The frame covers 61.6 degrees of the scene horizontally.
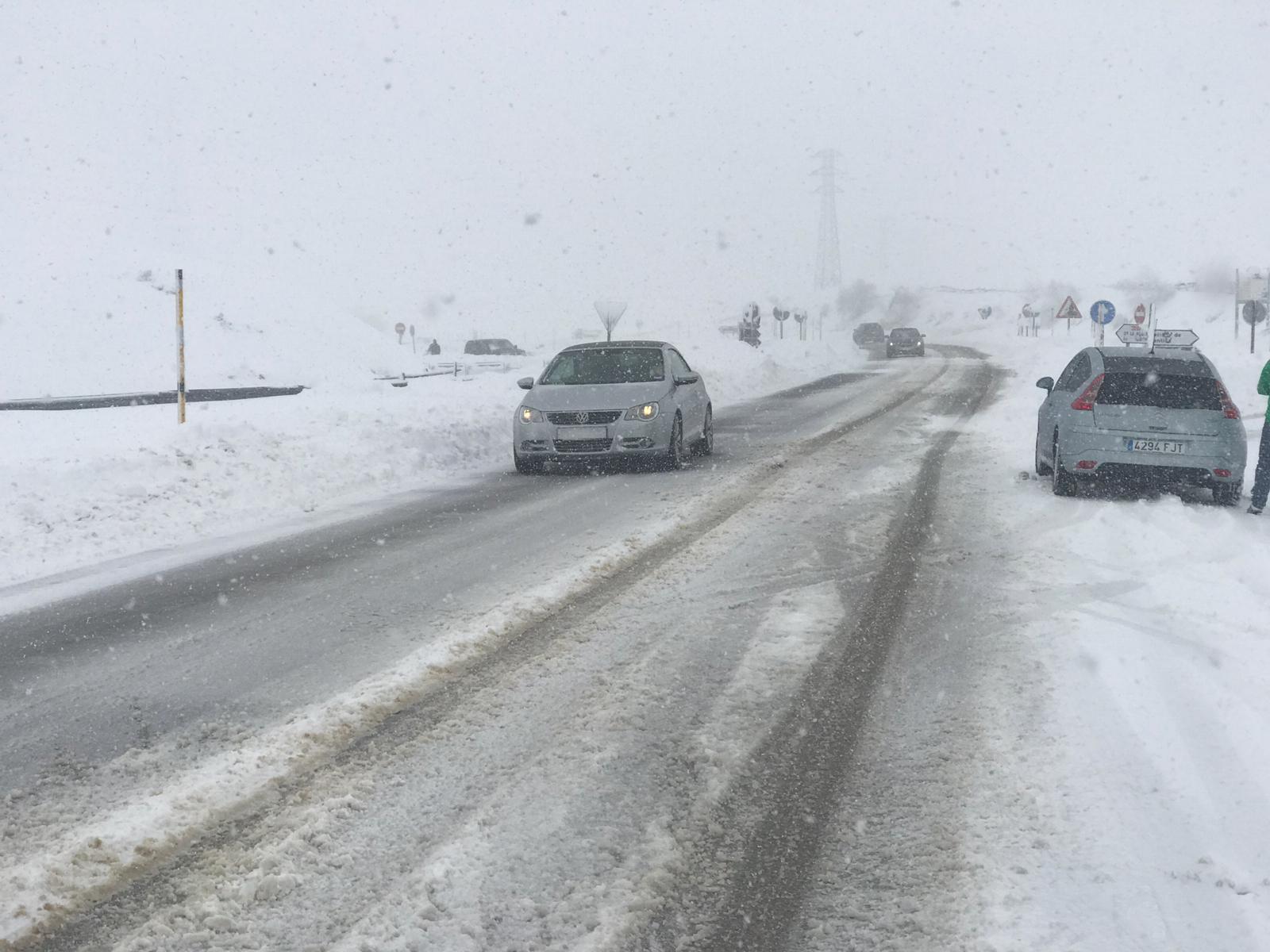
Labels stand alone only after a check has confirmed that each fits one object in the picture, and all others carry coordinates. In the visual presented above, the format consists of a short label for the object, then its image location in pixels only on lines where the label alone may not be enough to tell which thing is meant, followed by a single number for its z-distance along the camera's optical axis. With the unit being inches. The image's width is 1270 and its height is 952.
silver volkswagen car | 485.1
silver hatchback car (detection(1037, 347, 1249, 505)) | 399.9
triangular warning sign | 1384.1
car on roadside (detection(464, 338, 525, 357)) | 1877.5
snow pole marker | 485.4
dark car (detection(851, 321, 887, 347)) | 2679.6
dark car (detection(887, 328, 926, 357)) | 1962.4
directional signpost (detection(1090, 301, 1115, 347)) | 1204.5
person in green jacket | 391.2
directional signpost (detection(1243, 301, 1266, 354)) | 1335.1
